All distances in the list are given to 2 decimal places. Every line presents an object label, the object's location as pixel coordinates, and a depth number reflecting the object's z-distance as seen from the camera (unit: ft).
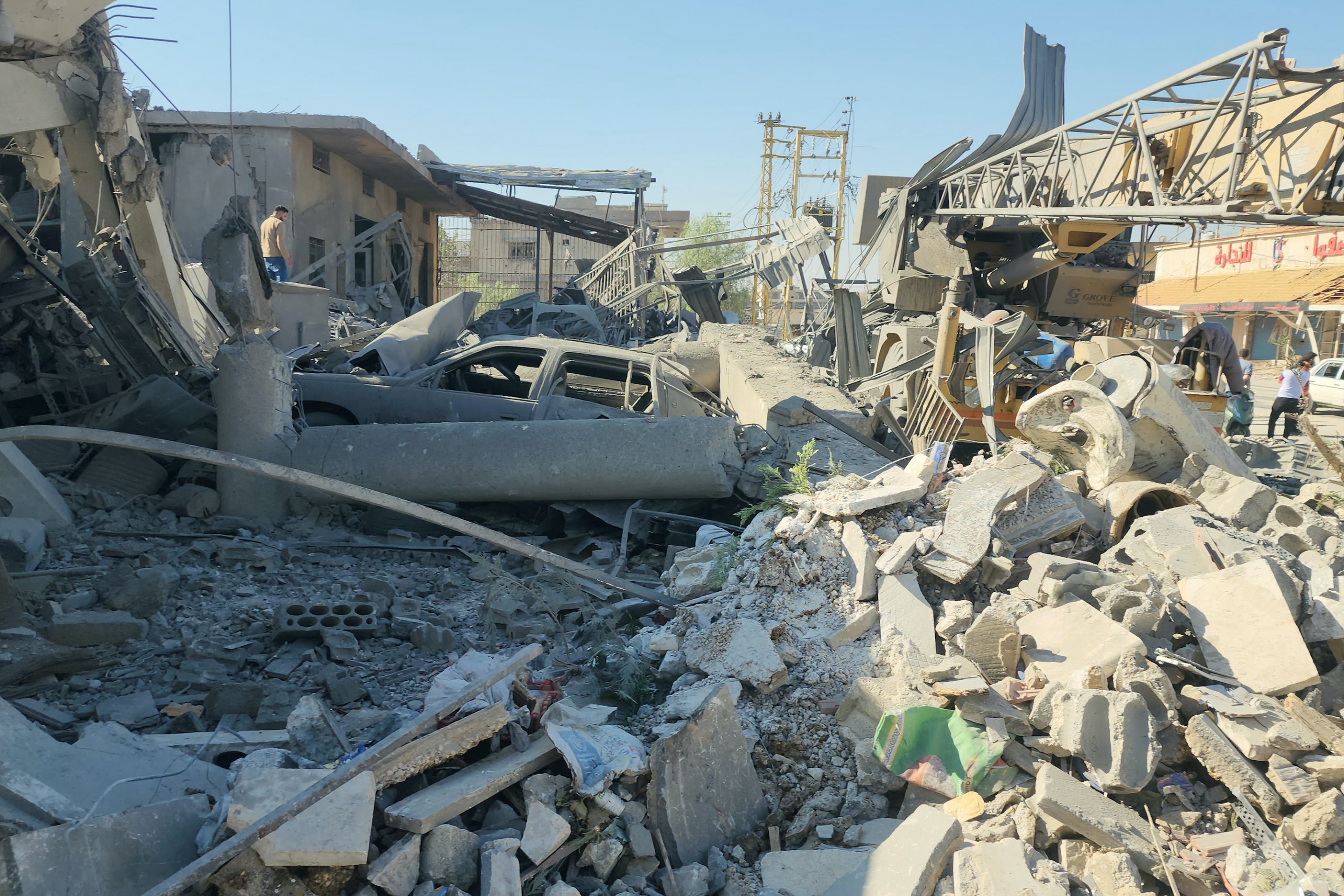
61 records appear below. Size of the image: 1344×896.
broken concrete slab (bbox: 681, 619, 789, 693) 12.60
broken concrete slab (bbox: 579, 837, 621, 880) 9.63
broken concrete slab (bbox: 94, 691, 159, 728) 12.49
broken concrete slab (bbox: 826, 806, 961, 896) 9.43
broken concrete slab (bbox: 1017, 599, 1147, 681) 12.09
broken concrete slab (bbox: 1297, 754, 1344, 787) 10.61
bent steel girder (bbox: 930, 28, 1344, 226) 20.43
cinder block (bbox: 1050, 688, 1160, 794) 10.67
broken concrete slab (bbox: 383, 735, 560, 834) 9.00
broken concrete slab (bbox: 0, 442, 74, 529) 18.86
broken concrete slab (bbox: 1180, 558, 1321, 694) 12.07
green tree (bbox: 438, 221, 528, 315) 87.61
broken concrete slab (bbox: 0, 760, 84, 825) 8.66
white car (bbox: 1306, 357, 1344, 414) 59.06
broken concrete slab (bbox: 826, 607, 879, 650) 13.55
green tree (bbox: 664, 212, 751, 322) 118.74
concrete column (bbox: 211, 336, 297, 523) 21.04
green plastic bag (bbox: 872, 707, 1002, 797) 11.10
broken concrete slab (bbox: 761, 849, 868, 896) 9.81
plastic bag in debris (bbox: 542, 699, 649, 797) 10.11
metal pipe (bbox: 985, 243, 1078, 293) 31.17
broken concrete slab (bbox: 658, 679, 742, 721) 11.57
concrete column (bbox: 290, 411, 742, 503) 20.74
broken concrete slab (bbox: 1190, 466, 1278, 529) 17.06
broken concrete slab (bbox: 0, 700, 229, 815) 9.56
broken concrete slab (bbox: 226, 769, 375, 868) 8.22
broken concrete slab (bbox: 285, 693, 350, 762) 11.00
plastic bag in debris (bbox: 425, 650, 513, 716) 11.03
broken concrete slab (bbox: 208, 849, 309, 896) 8.25
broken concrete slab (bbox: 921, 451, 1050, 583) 14.40
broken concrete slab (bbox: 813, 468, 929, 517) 15.42
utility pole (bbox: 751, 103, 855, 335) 126.00
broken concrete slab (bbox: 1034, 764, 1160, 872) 10.02
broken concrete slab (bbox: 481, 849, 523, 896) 8.73
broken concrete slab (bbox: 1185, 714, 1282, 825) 10.71
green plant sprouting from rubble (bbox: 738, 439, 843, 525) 17.24
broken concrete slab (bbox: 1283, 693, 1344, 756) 11.08
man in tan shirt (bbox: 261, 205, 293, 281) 38.42
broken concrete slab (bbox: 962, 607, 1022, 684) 12.64
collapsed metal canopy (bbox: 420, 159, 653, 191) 63.00
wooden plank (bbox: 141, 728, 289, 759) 11.07
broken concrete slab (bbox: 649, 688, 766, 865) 10.34
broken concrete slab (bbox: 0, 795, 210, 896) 7.80
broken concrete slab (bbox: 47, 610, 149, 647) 14.15
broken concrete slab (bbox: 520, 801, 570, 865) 9.28
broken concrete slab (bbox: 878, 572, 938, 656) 13.24
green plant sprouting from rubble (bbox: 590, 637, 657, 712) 12.66
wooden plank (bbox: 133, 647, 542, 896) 8.00
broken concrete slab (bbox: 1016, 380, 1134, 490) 17.89
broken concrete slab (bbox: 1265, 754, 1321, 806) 10.47
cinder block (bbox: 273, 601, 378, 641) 15.24
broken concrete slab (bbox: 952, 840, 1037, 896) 9.41
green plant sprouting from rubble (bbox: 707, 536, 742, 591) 15.69
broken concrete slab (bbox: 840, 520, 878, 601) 14.29
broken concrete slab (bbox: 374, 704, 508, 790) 9.49
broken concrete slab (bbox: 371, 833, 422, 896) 8.53
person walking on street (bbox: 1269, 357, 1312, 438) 46.01
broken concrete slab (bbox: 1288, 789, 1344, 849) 10.09
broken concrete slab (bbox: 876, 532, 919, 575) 14.30
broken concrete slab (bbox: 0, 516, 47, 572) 17.12
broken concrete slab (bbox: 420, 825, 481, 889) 8.89
